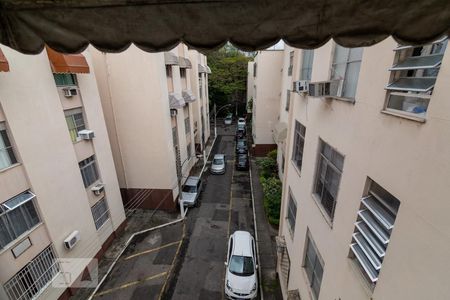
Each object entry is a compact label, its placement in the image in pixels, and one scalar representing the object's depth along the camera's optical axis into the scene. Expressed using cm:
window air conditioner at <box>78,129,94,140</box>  988
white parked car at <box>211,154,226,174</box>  2070
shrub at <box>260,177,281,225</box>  1388
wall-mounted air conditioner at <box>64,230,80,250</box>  882
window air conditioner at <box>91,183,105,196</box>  1078
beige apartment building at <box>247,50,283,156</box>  2002
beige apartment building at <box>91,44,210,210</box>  1216
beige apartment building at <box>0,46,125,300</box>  692
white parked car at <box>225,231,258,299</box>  921
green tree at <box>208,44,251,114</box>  3656
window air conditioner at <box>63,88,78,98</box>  893
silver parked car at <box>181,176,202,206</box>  1564
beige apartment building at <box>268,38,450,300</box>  241
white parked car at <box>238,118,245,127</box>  3356
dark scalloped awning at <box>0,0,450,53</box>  144
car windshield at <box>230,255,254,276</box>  968
